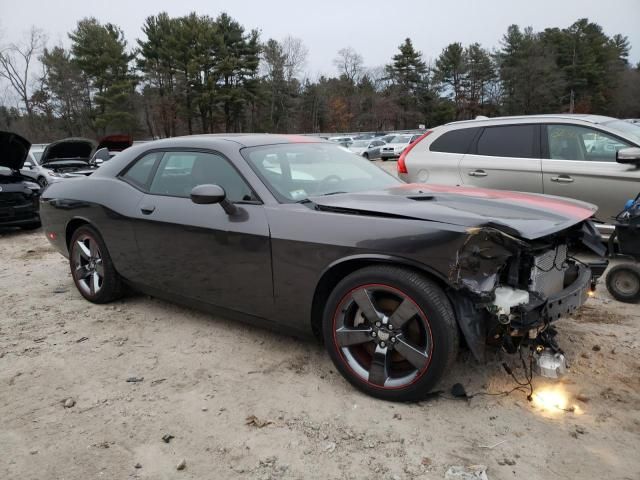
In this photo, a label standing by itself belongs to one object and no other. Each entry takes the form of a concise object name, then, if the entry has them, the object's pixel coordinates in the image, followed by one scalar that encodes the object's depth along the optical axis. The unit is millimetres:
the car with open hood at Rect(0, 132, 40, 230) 8016
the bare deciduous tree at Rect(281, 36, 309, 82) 62594
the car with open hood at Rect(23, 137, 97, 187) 11711
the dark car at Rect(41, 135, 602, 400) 2434
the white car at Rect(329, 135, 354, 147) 32719
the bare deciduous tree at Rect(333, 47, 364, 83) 75312
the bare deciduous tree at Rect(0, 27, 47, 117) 48562
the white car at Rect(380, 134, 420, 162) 29078
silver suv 5016
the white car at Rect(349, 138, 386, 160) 29812
